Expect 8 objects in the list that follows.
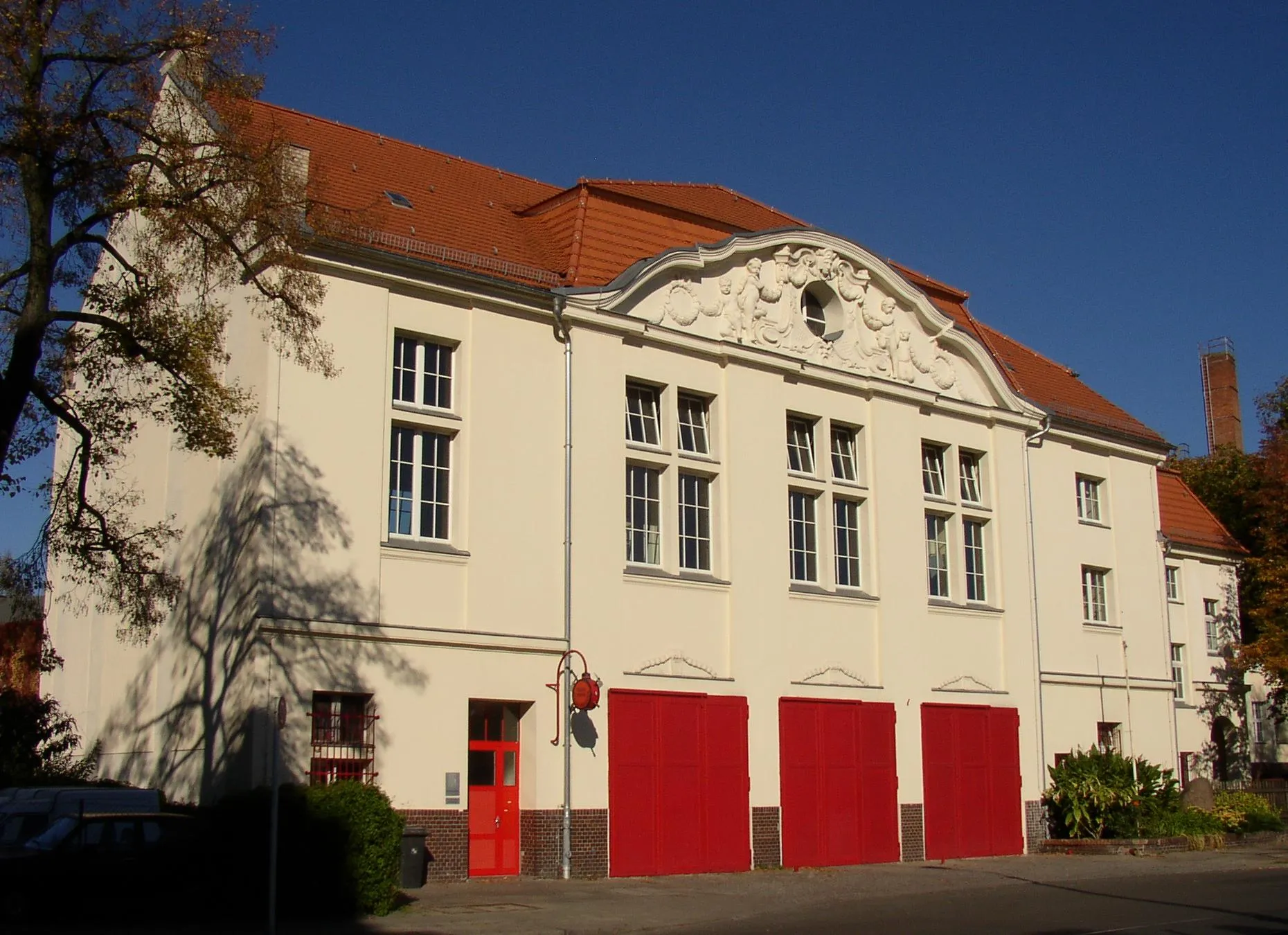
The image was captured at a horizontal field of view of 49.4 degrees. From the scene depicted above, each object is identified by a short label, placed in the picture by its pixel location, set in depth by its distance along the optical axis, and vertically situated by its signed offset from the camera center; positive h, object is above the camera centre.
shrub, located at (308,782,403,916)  17.48 -1.13
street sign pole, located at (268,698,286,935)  14.16 -1.10
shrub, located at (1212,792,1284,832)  32.91 -1.64
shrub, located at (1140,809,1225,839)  30.47 -1.76
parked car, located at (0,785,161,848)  16.22 -0.64
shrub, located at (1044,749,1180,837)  30.45 -1.15
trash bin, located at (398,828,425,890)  19.92 -1.56
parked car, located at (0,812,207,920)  15.48 -1.29
